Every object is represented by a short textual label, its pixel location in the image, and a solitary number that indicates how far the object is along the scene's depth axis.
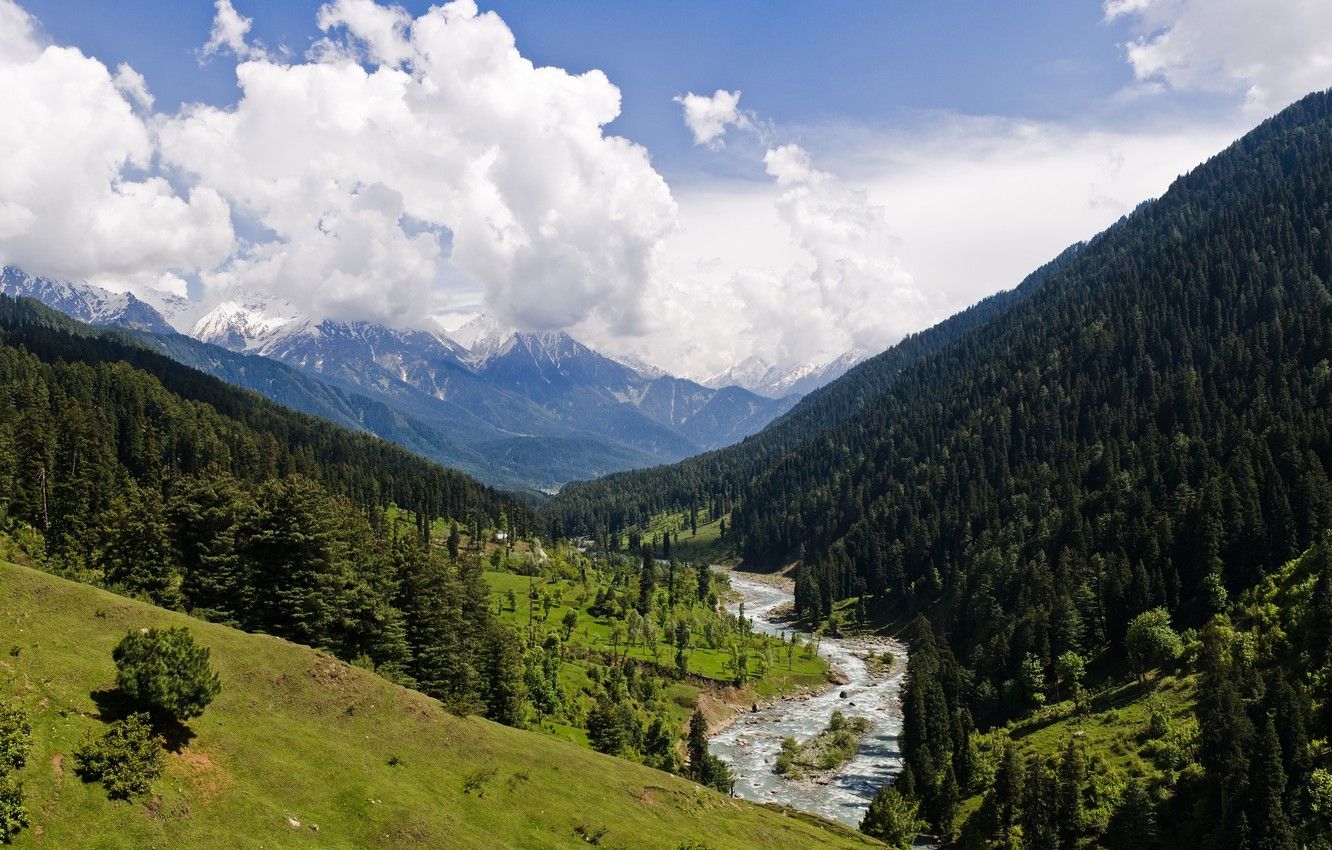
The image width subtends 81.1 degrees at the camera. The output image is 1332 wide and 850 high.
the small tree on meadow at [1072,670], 114.00
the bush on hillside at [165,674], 40.53
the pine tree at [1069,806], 80.25
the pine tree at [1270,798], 66.94
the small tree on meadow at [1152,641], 107.75
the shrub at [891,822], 86.69
